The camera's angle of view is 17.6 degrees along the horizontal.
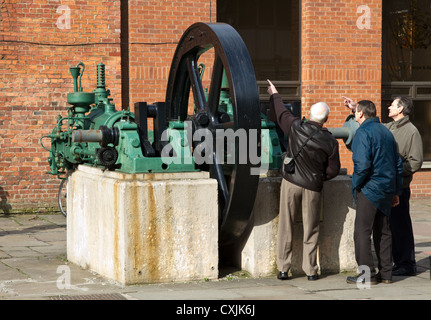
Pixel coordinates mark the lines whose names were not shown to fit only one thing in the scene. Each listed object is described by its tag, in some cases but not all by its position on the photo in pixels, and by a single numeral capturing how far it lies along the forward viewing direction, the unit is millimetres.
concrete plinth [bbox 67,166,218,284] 12280
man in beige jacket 13455
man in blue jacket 12333
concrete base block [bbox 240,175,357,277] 13047
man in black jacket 12547
